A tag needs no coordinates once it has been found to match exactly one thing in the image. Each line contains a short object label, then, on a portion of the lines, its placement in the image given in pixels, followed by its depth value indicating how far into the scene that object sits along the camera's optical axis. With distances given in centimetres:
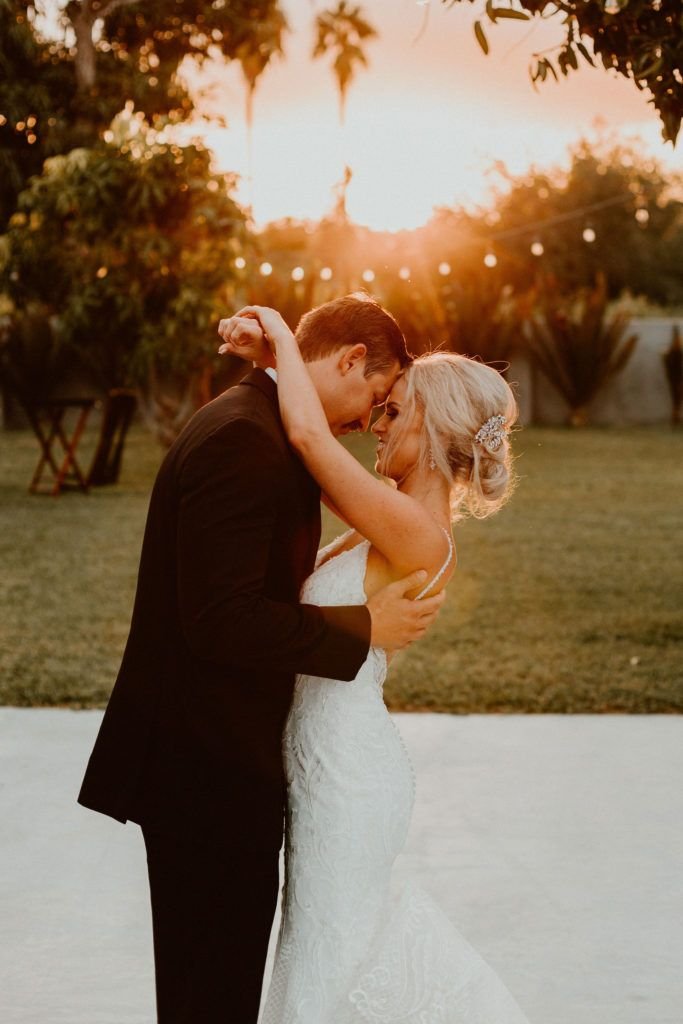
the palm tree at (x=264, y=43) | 2850
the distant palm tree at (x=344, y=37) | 4112
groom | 245
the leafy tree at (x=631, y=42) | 362
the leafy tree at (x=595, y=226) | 4934
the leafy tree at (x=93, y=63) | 2605
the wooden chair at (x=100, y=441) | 1527
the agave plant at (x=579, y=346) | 2558
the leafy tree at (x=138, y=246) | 1777
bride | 265
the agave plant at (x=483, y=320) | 2564
